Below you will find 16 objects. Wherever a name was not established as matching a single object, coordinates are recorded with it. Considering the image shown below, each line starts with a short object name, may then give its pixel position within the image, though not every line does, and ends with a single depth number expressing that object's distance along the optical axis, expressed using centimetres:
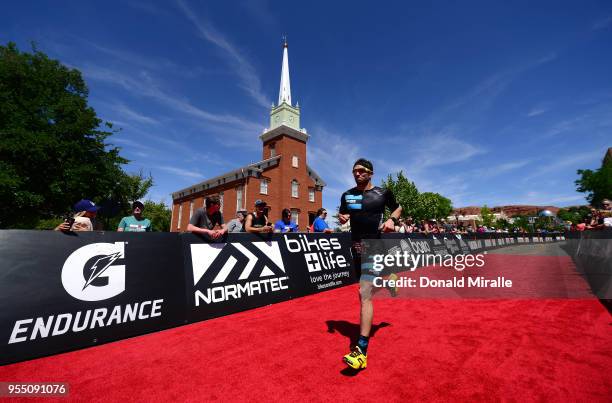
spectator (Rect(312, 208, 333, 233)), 880
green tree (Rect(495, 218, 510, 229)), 8386
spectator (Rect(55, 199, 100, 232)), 470
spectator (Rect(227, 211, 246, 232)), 757
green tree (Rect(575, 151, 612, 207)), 3706
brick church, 2858
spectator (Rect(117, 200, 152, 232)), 680
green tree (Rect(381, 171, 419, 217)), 3825
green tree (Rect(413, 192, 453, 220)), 3900
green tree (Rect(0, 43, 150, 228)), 1606
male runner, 297
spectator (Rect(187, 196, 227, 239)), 494
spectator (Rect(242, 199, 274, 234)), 592
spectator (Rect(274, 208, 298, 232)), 784
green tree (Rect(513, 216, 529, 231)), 6737
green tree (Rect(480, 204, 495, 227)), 9600
